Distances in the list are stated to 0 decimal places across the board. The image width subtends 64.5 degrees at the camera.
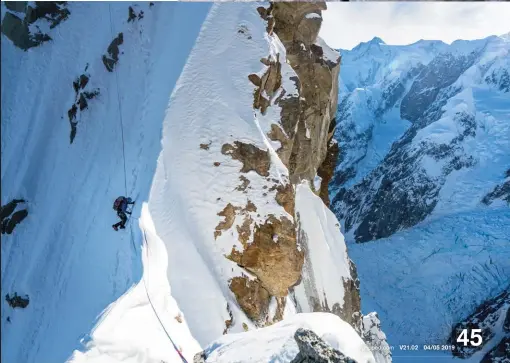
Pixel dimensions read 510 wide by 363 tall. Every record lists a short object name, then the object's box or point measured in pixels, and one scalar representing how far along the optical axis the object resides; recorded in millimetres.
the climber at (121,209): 12838
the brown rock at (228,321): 13302
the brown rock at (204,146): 16297
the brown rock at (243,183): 15883
